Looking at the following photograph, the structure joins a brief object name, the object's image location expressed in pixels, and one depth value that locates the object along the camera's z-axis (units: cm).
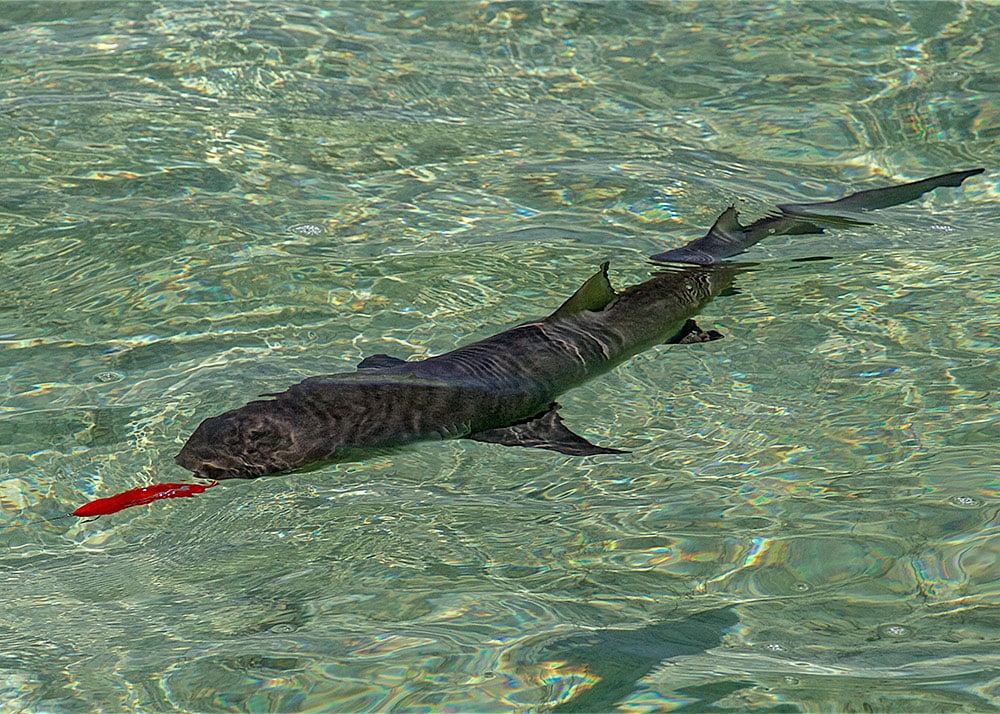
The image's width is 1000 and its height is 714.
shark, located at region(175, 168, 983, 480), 880
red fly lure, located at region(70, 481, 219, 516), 889
